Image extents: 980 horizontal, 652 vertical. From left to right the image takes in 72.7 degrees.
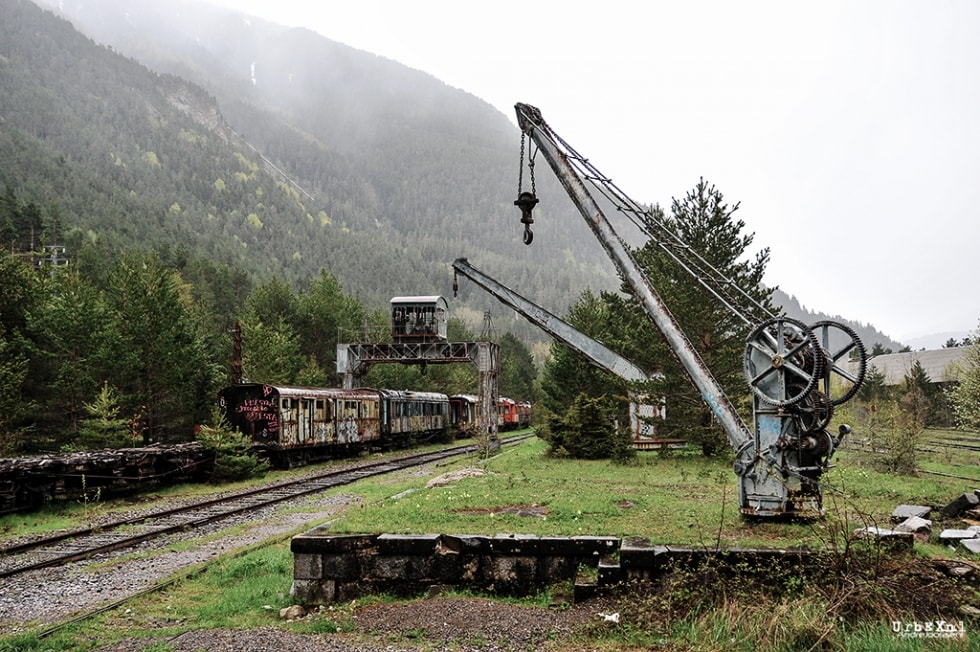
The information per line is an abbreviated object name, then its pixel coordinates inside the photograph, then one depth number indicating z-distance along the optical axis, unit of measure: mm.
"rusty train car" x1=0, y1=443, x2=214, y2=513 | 15273
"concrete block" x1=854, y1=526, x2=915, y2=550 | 6840
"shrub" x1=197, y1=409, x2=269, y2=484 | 20828
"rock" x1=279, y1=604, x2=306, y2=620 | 7203
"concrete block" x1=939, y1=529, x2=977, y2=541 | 7863
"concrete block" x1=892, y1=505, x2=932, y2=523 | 9410
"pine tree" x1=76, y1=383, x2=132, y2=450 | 21500
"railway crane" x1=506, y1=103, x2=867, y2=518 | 8664
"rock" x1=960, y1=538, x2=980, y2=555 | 7332
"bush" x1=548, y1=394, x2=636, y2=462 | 23156
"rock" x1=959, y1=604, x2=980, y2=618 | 5574
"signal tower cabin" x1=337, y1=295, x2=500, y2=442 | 32031
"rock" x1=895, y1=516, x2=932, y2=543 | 8344
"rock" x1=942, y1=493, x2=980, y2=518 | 9961
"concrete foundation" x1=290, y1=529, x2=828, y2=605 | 7199
